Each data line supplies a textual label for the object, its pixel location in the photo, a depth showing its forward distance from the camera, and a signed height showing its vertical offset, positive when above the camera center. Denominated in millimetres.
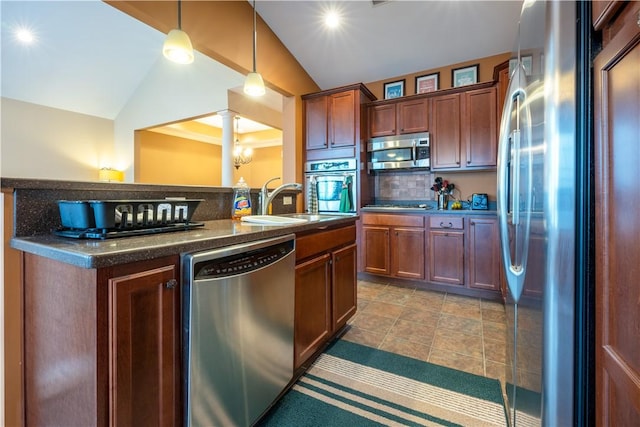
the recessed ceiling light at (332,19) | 3184 +2221
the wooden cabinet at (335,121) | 3586 +1203
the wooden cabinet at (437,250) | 2906 -424
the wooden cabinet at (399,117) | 3453 +1199
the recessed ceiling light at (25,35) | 4081 +2613
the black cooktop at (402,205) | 3495 +88
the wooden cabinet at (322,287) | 1529 -465
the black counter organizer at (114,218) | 953 -15
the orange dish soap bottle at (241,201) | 1798 +75
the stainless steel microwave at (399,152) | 3436 +759
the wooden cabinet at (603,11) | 515 +376
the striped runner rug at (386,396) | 1331 -966
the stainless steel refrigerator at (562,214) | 575 -6
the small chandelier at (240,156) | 6343 +1316
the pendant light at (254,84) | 2285 +1045
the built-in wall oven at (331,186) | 3592 +351
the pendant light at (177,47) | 1850 +1103
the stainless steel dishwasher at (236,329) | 931 -444
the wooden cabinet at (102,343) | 746 -377
